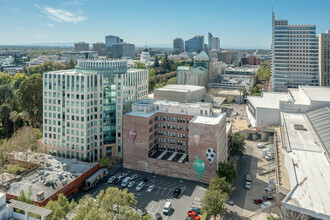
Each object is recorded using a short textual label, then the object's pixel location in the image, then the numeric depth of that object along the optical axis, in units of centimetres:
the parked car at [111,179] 6357
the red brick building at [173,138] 6241
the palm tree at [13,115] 8550
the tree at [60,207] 3994
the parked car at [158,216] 4970
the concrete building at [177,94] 9838
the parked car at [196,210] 5172
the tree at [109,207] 3694
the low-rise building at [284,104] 9506
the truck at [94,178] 6088
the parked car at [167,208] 5153
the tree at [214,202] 4641
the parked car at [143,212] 5056
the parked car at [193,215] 4998
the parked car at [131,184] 6143
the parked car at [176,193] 5767
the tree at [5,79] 14873
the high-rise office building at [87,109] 7181
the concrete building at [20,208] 3593
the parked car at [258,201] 5528
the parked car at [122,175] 6531
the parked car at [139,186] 5994
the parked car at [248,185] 6138
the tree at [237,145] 7562
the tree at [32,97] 9862
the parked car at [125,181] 6196
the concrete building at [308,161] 4144
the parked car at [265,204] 5298
